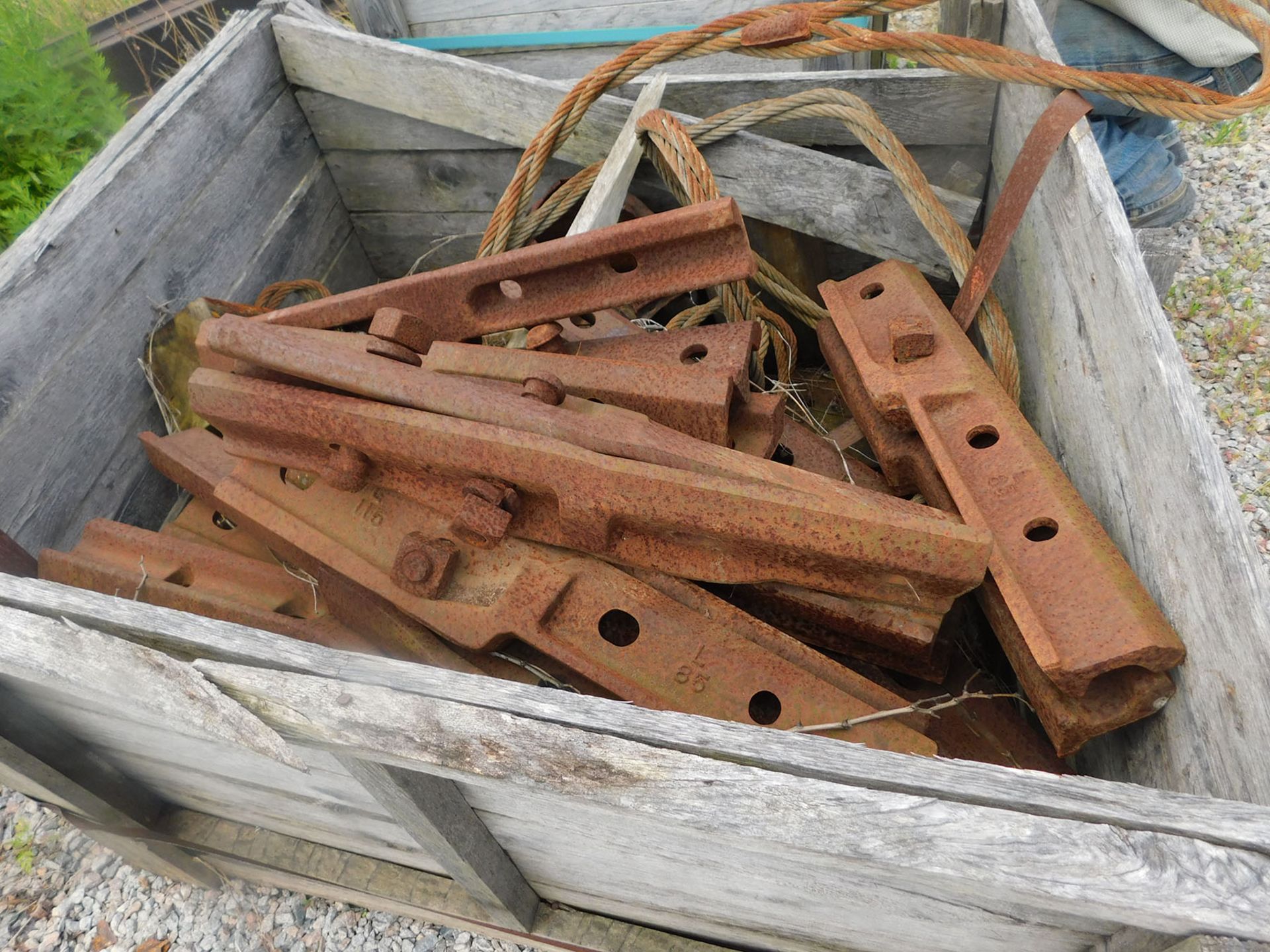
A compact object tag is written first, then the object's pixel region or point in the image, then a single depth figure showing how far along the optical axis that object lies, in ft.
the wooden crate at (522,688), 3.55
